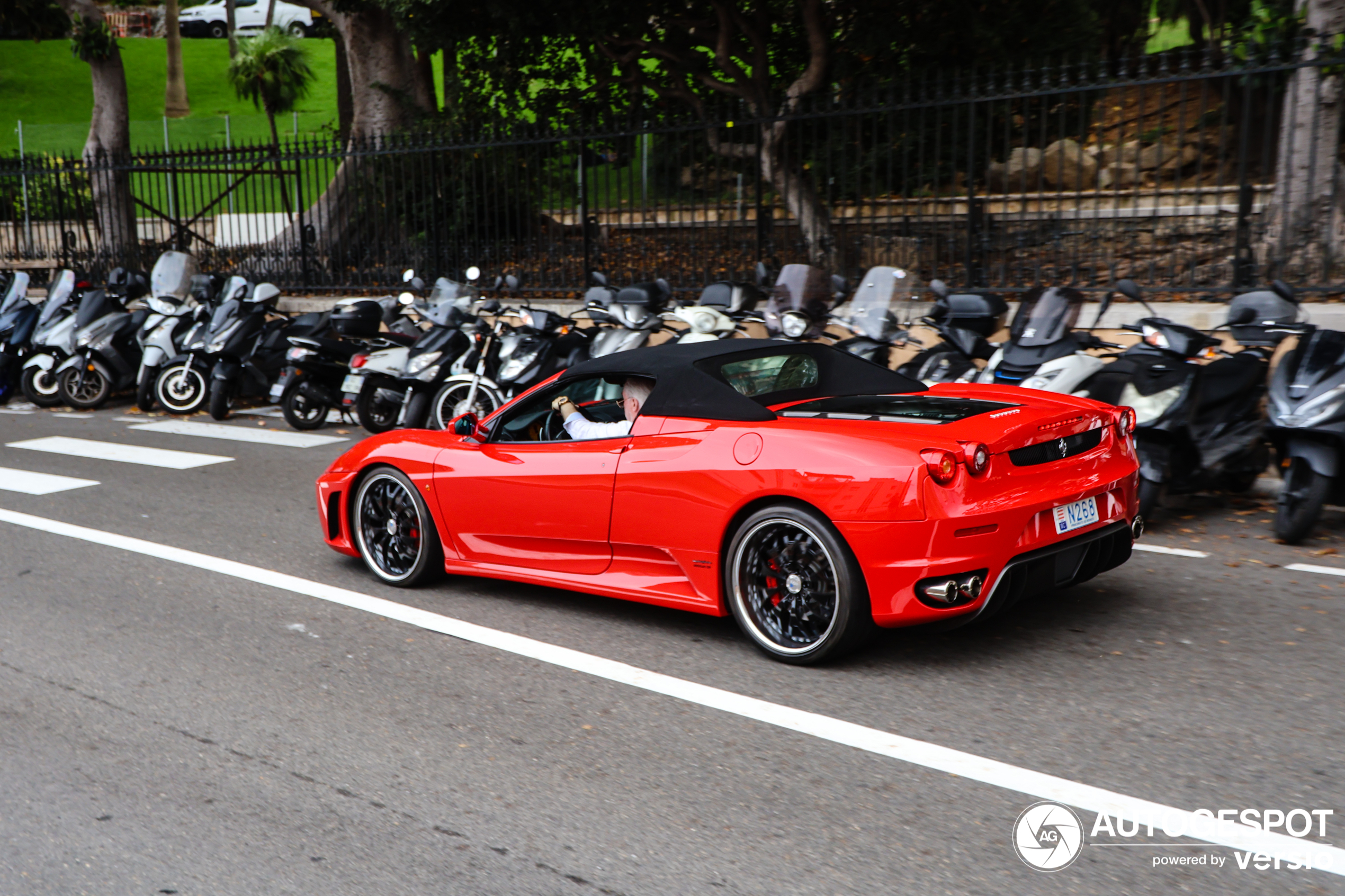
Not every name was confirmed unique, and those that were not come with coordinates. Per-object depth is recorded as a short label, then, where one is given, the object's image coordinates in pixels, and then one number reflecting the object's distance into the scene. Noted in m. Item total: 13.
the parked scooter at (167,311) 13.53
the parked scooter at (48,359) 14.15
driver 5.50
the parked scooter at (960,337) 8.59
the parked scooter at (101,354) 14.02
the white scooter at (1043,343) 7.61
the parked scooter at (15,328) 15.06
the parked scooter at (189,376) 13.30
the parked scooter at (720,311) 10.53
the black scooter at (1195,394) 6.92
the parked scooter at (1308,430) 6.39
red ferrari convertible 4.49
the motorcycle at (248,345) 12.92
